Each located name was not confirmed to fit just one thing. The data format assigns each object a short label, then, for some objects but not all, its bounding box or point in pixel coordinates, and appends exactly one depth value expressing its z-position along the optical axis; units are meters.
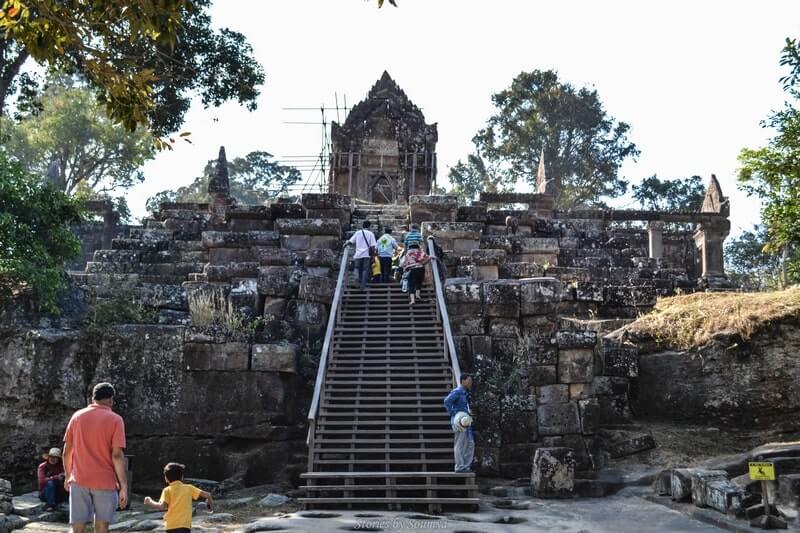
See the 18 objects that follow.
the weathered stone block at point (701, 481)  8.58
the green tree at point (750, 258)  35.72
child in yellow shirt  6.37
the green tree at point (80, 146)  40.47
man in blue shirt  8.99
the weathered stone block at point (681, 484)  8.91
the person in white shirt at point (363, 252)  13.23
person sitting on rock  8.83
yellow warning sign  7.58
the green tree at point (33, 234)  11.88
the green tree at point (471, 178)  43.44
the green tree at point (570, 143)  41.44
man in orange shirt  6.25
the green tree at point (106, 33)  7.09
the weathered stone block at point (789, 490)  8.22
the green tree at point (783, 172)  11.34
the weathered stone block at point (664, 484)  9.37
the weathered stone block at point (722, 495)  8.09
